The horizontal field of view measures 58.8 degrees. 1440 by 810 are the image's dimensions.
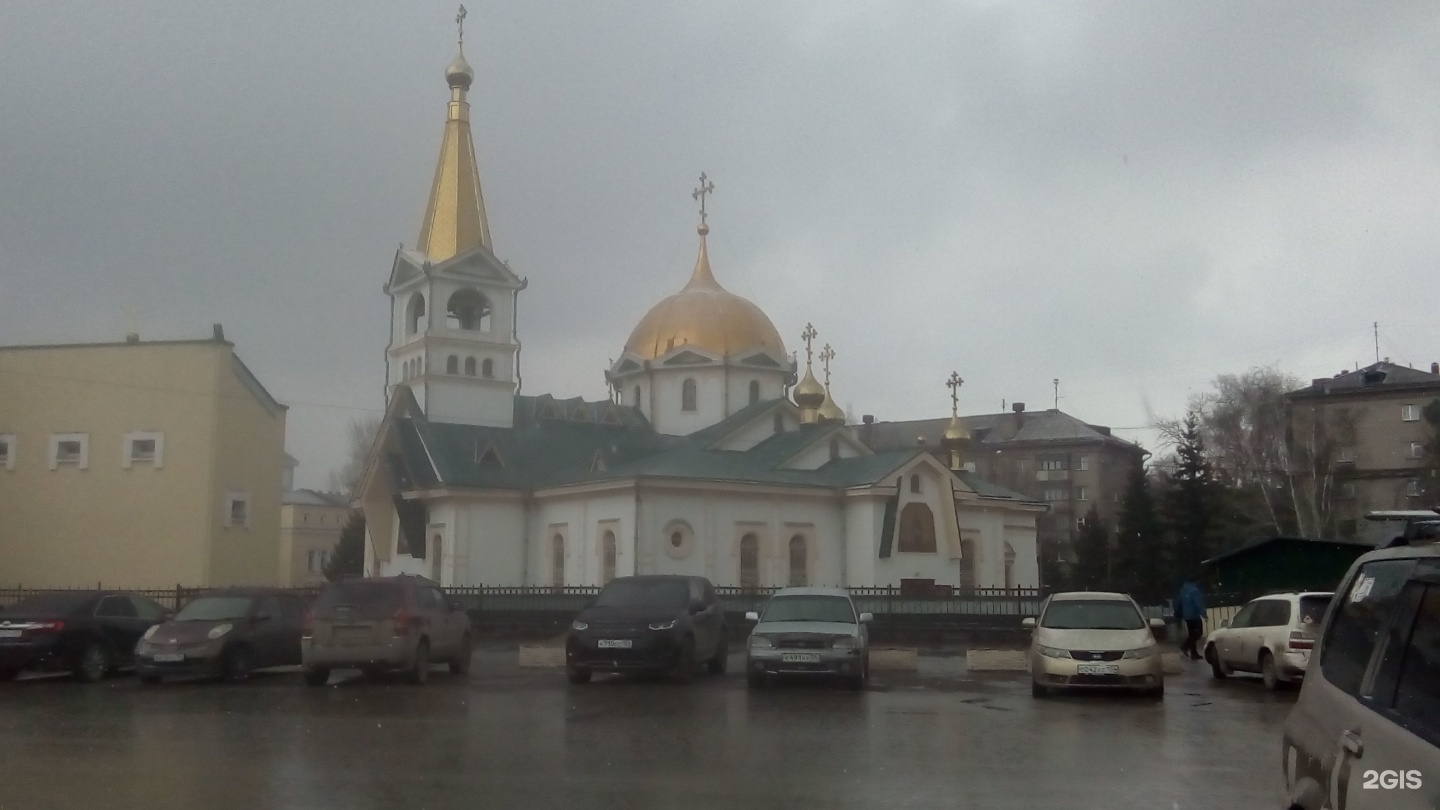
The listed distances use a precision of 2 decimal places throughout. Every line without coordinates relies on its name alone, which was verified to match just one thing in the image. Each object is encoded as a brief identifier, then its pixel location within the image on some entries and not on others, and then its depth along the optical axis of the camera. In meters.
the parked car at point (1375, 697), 3.90
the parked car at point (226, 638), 17.95
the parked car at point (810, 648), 17.73
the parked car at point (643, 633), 18.36
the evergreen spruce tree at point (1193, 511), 45.88
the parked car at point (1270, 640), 17.41
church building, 41.34
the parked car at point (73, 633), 18.61
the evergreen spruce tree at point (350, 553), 60.22
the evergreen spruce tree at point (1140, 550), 47.41
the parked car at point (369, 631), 17.75
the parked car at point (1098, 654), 16.36
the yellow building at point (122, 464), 38.12
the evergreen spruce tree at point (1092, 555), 53.62
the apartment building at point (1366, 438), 52.03
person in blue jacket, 25.62
